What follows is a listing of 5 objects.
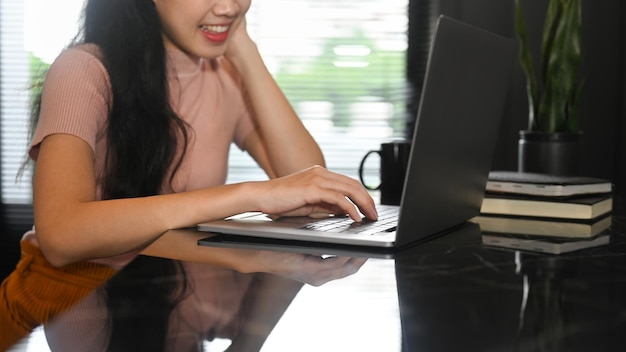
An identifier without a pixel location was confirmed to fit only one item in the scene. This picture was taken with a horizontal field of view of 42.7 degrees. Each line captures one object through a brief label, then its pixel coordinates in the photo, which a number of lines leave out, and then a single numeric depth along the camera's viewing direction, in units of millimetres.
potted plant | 1838
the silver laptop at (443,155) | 916
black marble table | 562
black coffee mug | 1578
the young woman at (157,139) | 1124
